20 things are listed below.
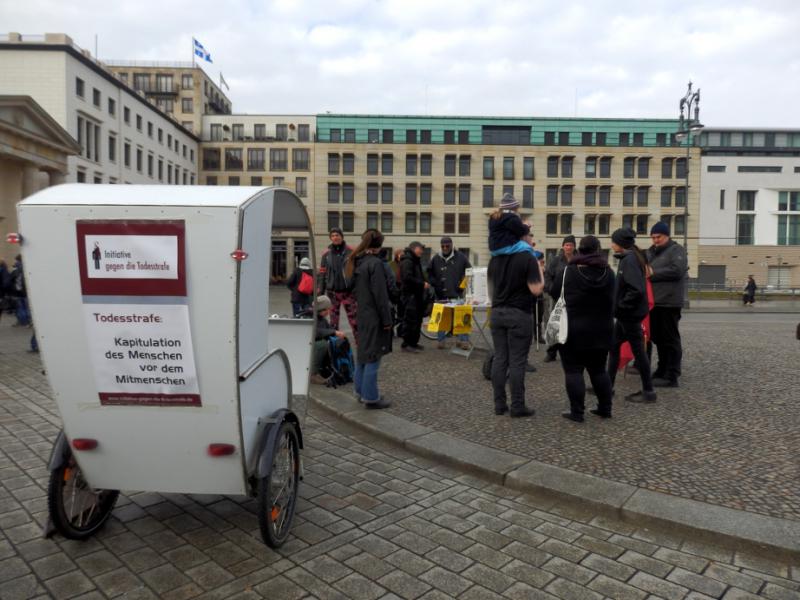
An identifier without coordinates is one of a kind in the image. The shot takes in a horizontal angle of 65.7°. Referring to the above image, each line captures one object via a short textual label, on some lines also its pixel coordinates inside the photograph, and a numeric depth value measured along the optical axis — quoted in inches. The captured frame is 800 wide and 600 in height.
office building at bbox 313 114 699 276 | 2780.5
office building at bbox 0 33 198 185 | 1752.0
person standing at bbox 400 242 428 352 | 420.2
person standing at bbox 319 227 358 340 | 327.3
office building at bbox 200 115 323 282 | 2812.5
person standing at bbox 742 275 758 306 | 1175.0
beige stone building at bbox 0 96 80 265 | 1283.2
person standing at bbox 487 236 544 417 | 232.1
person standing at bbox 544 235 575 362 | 360.1
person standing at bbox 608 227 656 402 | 261.1
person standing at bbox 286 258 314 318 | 368.5
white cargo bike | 113.3
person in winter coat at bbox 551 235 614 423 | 224.1
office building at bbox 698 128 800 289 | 3065.9
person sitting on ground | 300.2
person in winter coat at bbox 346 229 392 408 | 241.4
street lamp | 1047.0
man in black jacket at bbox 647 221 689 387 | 290.0
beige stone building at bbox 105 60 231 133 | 2935.5
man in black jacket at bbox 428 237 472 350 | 440.5
